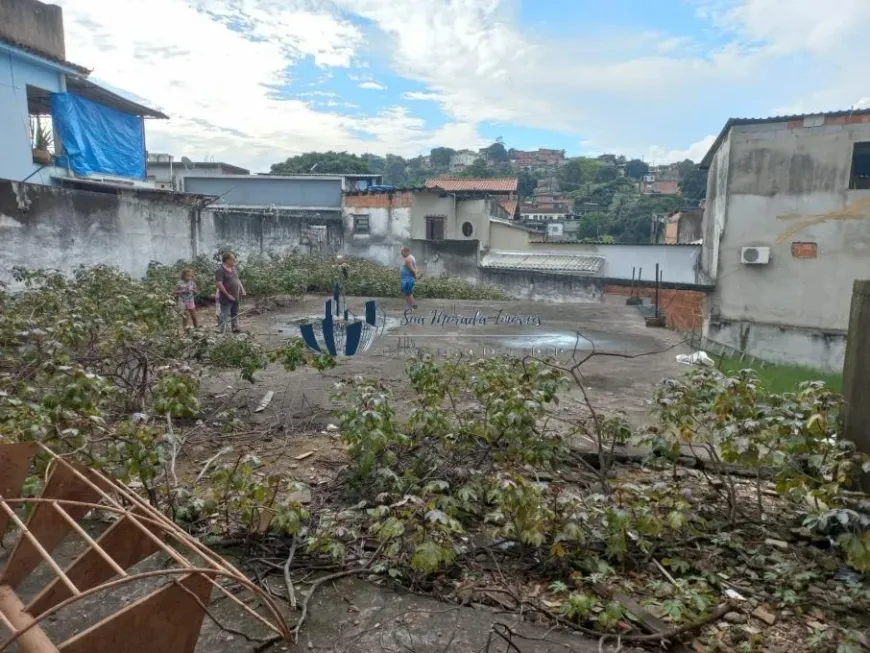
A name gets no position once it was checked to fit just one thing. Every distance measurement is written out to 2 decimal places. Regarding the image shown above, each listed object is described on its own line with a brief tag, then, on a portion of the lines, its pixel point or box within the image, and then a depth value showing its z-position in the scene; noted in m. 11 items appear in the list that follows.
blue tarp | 13.52
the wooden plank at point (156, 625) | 1.41
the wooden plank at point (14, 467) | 2.41
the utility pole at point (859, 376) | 2.93
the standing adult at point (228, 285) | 7.66
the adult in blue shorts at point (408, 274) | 9.83
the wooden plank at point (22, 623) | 1.38
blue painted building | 12.26
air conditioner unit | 12.66
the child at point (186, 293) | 8.16
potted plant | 13.09
